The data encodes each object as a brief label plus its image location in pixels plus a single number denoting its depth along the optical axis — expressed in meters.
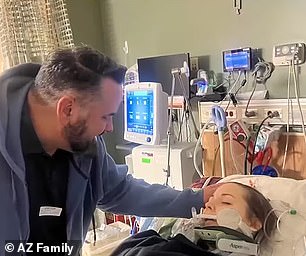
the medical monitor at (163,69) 2.72
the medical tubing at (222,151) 2.27
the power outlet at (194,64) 2.75
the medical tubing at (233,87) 2.55
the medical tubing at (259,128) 2.31
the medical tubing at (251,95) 2.44
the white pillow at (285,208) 1.38
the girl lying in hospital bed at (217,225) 1.30
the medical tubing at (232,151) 2.40
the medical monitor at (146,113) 2.42
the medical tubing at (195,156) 2.53
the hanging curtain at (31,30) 2.66
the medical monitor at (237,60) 2.45
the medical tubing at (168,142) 2.45
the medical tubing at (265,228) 1.43
